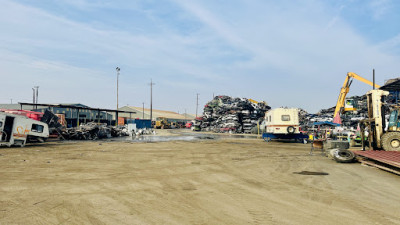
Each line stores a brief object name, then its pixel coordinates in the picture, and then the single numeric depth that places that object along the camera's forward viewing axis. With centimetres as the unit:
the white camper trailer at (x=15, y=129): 1624
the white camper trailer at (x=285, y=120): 2239
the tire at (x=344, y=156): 1095
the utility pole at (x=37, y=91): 8094
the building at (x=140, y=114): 9925
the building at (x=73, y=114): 5325
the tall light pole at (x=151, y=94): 7819
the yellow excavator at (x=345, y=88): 3159
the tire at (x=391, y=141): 1152
